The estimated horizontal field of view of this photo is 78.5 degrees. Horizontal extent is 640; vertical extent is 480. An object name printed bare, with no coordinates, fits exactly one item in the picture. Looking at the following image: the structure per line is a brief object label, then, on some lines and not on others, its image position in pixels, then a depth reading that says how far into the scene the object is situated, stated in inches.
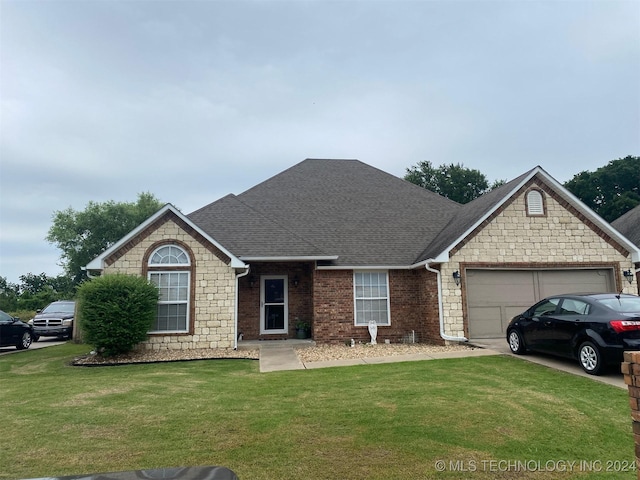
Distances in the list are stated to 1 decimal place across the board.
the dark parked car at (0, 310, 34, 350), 560.7
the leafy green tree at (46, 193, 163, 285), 1750.7
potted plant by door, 553.9
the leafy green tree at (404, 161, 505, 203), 1567.4
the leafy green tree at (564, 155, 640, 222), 1408.7
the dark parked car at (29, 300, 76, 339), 722.8
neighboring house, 717.0
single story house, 486.0
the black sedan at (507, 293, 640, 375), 285.1
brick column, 96.2
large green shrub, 422.3
